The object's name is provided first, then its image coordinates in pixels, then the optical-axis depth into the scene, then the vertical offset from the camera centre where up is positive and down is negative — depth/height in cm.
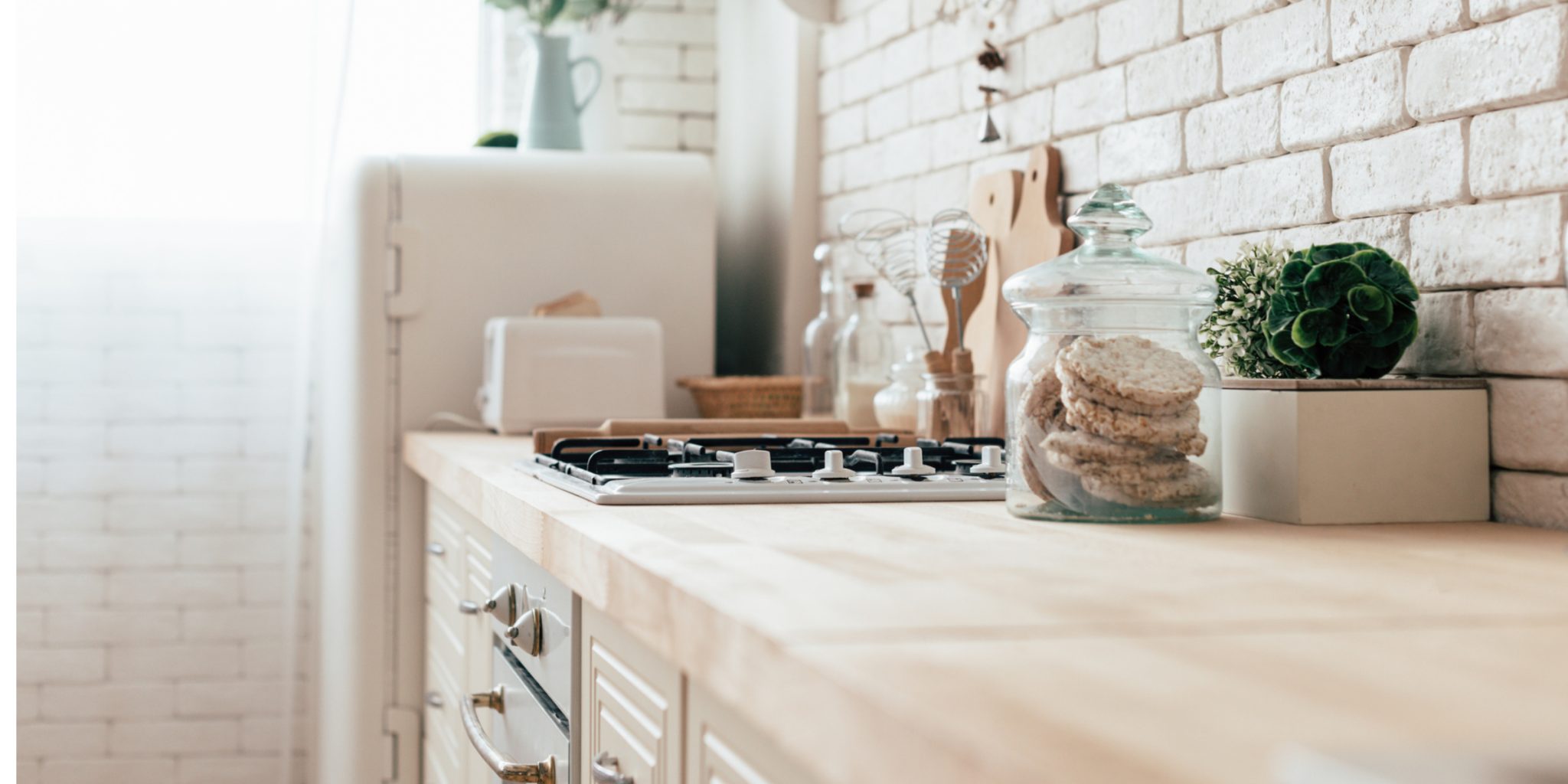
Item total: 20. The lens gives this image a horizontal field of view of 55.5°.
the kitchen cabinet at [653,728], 83 -21
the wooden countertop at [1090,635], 51 -11
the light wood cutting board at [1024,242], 199 +21
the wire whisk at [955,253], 196 +19
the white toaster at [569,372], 246 +4
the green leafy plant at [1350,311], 121 +8
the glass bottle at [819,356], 255 +7
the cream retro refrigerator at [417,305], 262 +16
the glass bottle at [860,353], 235 +7
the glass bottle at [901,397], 205 +0
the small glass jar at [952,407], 189 -1
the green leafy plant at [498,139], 292 +50
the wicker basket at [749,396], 257 +0
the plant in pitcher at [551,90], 300 +62
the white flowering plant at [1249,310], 132 +8
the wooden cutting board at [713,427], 201 -4
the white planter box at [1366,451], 119 -4
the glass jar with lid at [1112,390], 116 +1
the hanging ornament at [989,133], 214 +38
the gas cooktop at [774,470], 136 -8
